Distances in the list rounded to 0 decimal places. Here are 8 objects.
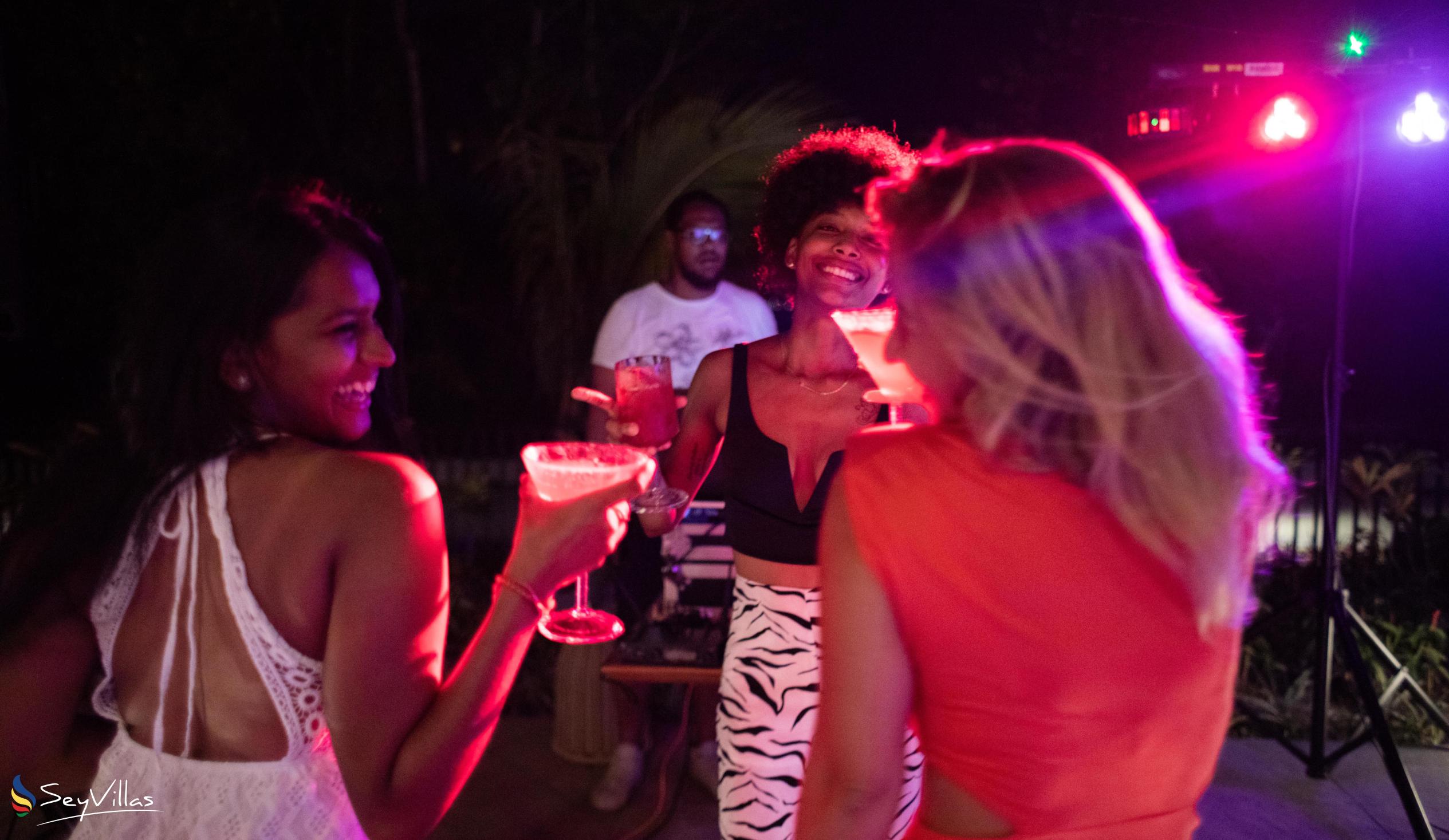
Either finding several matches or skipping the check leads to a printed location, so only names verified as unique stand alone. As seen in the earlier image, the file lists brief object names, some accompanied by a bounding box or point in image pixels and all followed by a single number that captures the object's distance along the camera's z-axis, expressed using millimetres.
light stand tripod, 3562
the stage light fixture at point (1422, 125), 3668
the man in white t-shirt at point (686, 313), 4484
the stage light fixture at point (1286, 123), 3609
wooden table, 3217
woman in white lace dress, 1194
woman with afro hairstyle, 1988
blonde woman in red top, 1020
